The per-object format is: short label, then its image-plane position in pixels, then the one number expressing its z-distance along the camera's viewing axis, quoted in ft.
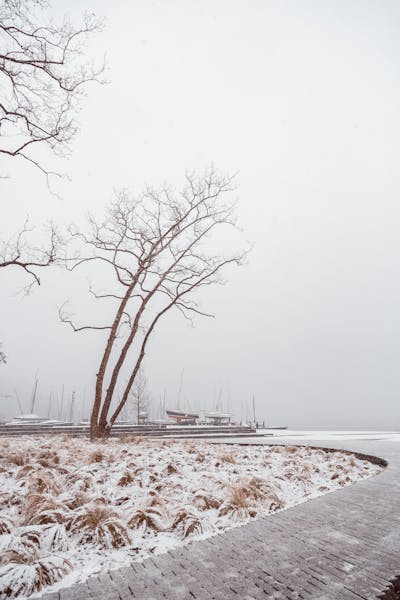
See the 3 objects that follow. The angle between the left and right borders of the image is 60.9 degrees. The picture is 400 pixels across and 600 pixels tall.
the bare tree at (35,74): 21.65
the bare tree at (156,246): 44.98
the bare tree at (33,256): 32.40
